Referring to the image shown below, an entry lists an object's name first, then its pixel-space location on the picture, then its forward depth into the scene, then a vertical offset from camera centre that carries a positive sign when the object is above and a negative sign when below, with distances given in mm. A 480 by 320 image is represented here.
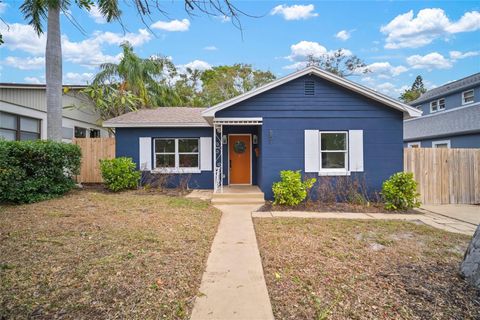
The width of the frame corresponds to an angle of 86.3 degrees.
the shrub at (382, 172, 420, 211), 7605 -900
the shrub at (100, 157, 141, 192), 9664 -407
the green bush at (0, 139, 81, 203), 6988 -184
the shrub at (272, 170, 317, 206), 7875 -819
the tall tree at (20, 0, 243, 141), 8750 +4101
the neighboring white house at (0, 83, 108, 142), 11336 +2574
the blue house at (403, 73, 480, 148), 13133 +2553
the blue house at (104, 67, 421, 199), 8742 +1277
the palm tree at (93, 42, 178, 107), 17508 +6307
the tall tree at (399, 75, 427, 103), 41159 +12758
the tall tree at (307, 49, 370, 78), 26641 +10558
